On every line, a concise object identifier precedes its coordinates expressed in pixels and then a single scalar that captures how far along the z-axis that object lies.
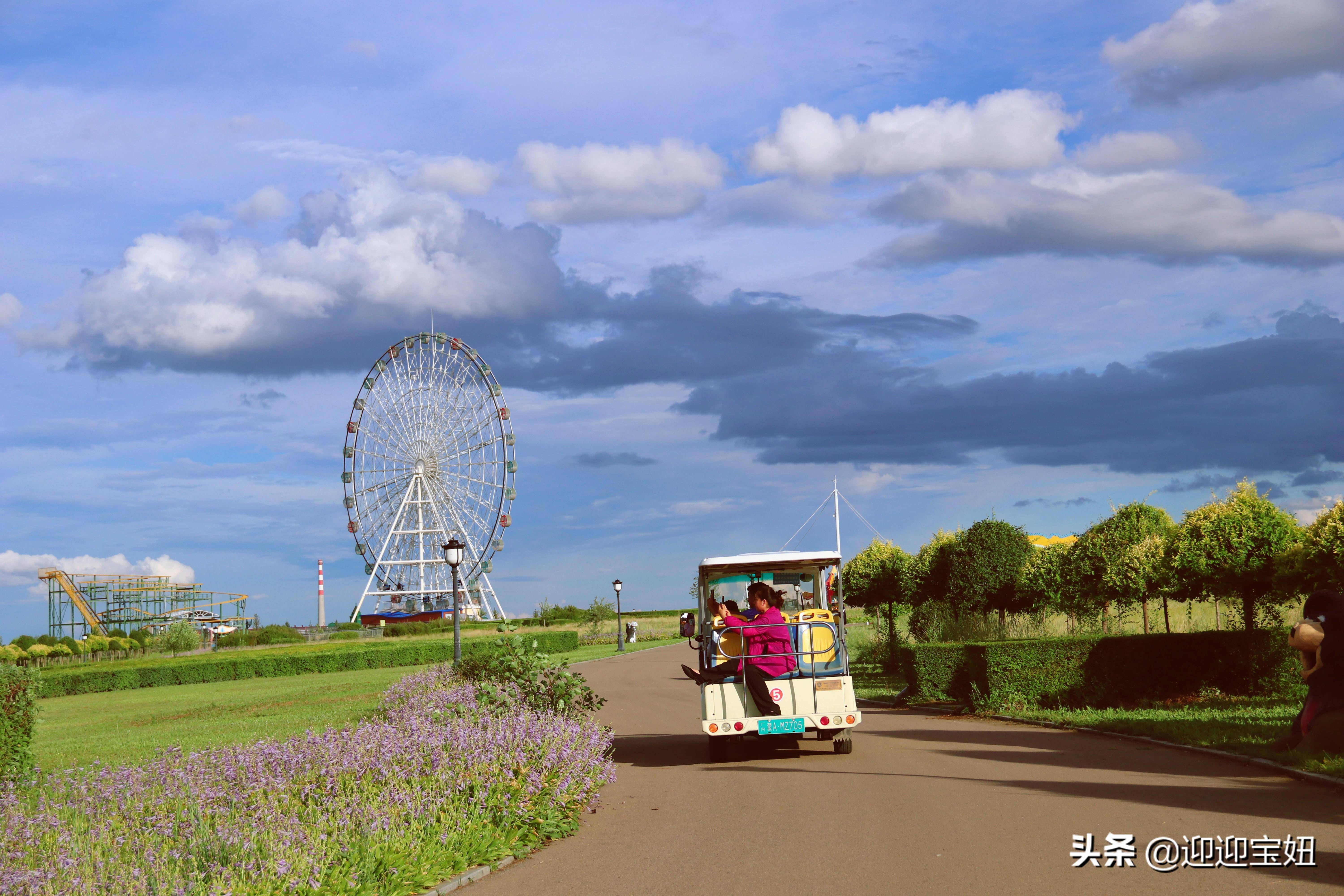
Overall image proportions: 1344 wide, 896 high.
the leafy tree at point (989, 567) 22.83
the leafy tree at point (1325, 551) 13.91
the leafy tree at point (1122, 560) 18.61
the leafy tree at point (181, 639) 68.12
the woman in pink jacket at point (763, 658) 11.88
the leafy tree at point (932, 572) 24.27
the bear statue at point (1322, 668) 8.27
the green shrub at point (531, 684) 12.64
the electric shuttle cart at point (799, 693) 11.78
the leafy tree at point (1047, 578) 21.91
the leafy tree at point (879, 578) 26.34
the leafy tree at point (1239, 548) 16.38
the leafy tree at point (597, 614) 72.81
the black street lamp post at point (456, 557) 21.17
